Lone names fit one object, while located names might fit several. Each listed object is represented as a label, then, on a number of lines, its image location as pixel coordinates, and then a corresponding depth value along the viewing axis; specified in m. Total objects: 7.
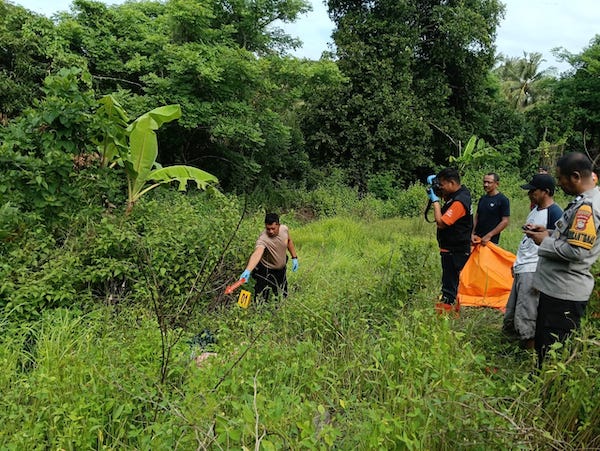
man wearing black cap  3.36
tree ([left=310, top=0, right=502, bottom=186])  14.05
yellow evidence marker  3.93
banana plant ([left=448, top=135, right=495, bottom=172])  11.88
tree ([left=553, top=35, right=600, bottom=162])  17.78
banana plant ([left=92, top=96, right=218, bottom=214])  5.60
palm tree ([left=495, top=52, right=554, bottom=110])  28.12
